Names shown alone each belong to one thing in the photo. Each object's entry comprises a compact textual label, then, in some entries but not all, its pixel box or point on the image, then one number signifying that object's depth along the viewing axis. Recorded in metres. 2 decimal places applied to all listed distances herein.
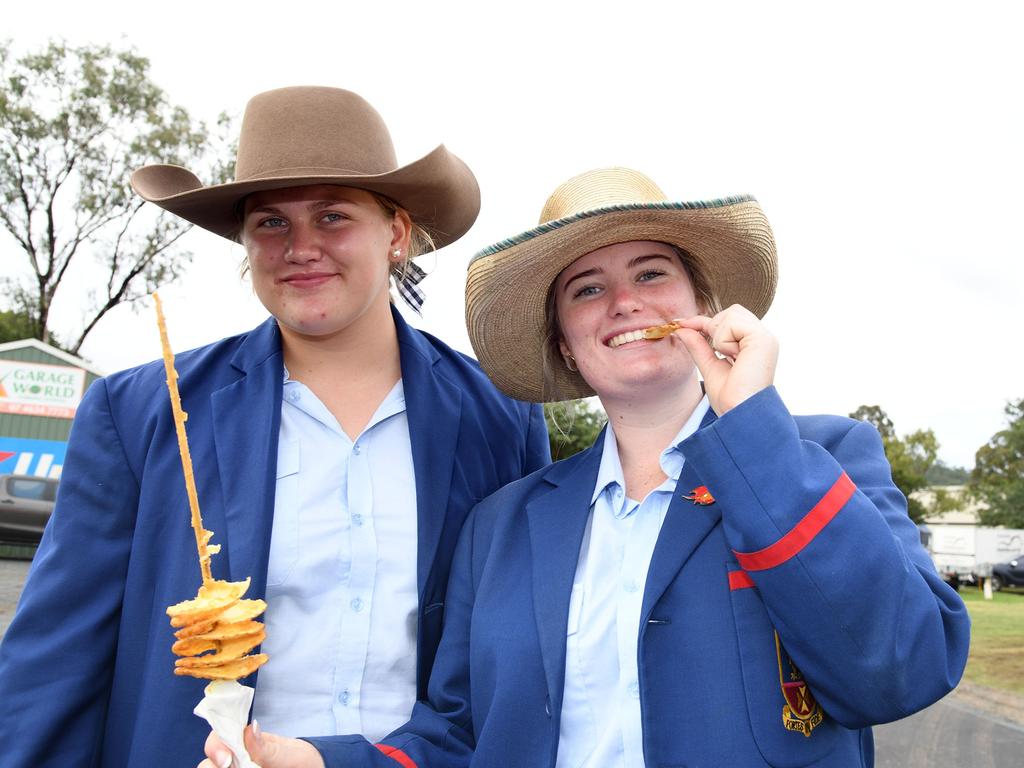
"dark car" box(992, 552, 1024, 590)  29.19
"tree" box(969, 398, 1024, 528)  58.56
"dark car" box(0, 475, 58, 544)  17.80
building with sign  19.97
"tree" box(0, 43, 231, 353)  23.97
